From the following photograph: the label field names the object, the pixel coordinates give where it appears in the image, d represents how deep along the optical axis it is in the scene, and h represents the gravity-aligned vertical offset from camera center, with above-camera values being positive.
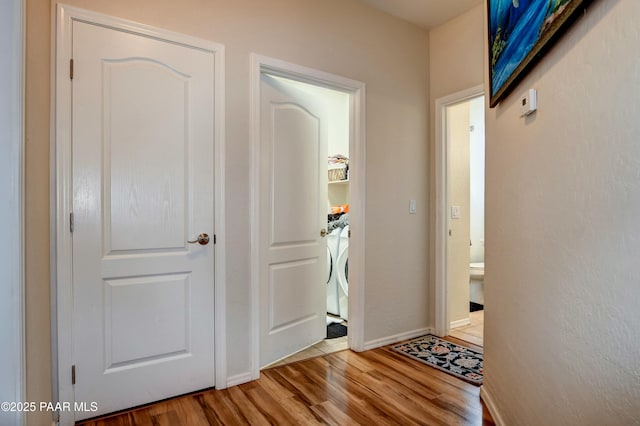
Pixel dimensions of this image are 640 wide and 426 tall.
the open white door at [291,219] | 2.51 -0.05
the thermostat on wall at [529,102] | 1.28 +0.40
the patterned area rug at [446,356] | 2.39 -1.07
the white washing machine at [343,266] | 3.41 -0.51
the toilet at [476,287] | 4.25 -0.89
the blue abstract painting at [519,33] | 0.97 +0.60
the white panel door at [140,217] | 1.82 -0.02
